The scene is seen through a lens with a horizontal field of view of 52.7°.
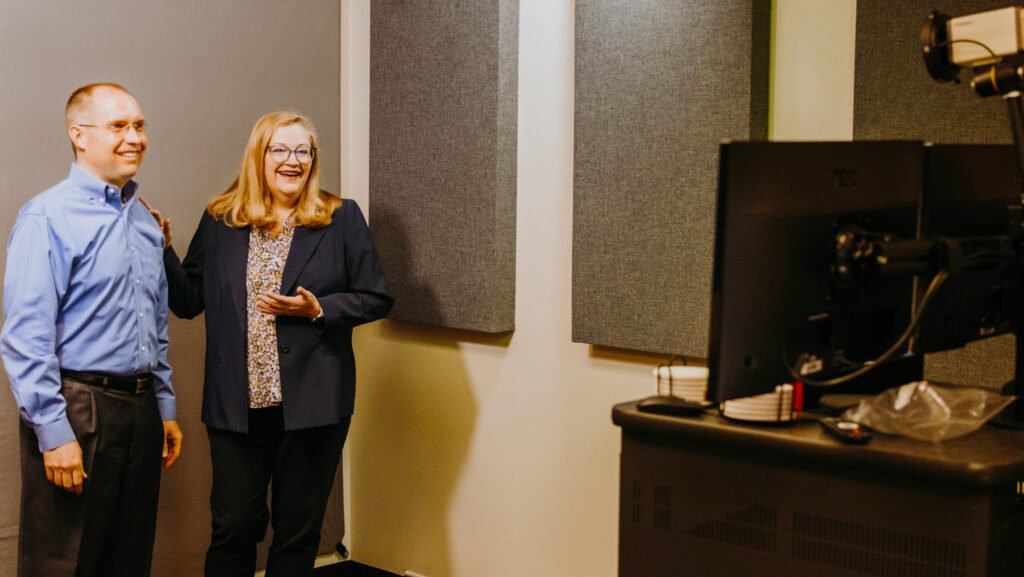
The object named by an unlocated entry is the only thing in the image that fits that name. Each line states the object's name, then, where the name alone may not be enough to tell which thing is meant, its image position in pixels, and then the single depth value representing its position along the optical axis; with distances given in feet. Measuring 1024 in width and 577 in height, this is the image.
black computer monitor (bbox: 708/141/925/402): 5.23
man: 8.23
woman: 9.47
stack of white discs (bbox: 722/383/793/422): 6.24
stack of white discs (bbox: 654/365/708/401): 7.07
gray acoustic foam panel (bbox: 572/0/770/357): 9.00
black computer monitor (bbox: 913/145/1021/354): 6.22
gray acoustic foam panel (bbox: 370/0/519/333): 10.73
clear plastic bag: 6.06
